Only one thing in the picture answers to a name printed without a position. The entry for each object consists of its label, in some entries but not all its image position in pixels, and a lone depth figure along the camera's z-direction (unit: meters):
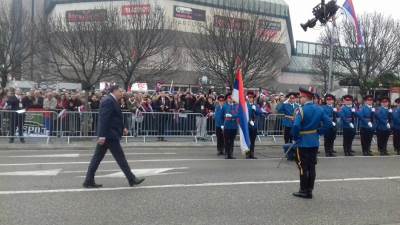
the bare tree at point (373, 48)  41.53
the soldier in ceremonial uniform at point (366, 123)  15.95
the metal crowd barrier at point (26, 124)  16.97
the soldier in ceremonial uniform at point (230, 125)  14.21
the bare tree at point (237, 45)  32.88
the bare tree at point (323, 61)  47.01
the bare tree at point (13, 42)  37.41
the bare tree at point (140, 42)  35.47
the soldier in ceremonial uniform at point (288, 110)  14.38
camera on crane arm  20.81
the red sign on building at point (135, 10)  37.31
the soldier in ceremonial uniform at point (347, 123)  15.85
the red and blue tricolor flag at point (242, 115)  12.39
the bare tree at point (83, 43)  32.91
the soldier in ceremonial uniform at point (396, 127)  16.20
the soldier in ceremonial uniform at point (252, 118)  14.39
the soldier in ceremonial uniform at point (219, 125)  14.93
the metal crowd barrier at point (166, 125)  18.00
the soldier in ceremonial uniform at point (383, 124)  16.03
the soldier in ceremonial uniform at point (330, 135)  15.39
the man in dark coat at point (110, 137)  9.15
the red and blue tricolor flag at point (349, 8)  24.16
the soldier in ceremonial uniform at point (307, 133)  8.77
